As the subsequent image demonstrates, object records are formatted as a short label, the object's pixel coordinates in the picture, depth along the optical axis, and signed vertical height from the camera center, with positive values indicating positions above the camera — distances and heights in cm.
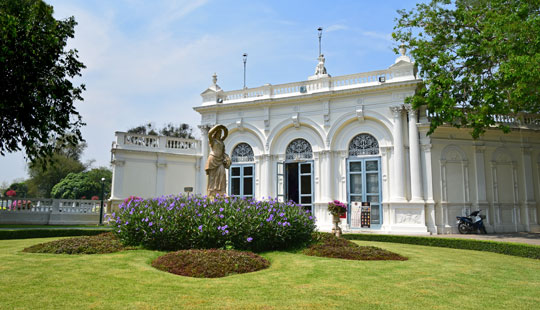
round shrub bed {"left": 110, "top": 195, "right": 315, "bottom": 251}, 959 -51
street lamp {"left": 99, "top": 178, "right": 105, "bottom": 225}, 2220 -75
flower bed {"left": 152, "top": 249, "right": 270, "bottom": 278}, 728 -115
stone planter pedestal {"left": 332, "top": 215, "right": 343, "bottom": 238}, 1449 -86
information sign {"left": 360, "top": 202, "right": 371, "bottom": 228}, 1897 -48
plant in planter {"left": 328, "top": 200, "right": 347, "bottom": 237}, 1452 -23
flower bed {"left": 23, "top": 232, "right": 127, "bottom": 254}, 942 -107
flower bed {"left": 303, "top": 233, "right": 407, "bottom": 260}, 930 -112
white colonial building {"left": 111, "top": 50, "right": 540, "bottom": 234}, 1841 +245
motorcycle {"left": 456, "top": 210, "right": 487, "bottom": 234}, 1741 -80
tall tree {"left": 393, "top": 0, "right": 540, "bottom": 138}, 1314 +560
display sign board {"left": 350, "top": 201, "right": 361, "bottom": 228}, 1912 -44
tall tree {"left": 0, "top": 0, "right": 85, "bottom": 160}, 1127 +385
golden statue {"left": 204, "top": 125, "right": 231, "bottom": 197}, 1227 +121
